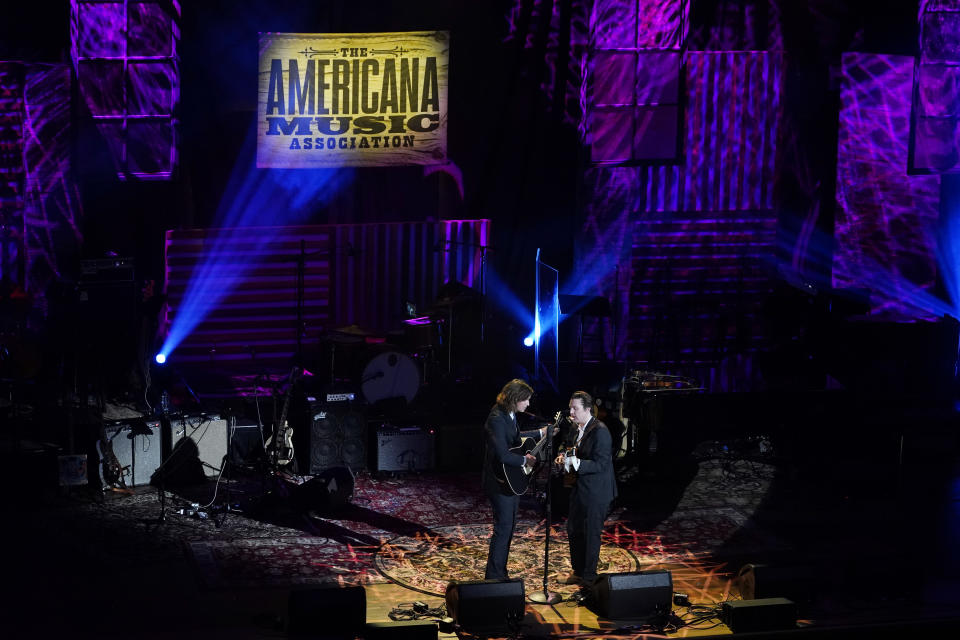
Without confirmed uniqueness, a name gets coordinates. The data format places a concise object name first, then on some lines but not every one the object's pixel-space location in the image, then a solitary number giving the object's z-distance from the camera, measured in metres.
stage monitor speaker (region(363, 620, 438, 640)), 13.71
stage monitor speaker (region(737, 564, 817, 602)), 16.16
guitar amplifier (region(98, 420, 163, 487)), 23.12
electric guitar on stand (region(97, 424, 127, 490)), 22.86
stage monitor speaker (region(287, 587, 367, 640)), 14.36
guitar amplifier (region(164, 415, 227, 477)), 23.50
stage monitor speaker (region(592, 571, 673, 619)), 15.95
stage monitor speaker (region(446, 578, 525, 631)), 15.44
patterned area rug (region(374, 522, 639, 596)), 18.06
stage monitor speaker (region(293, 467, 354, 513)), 21.67
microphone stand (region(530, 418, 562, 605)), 16.75
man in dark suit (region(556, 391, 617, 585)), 17.02
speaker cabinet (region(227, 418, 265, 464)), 24.59
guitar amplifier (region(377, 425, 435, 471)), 24.58
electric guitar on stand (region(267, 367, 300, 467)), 22.84
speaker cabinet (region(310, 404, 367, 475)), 24.39
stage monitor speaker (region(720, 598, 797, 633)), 15.24
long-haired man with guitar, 16.84
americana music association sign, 28.06
